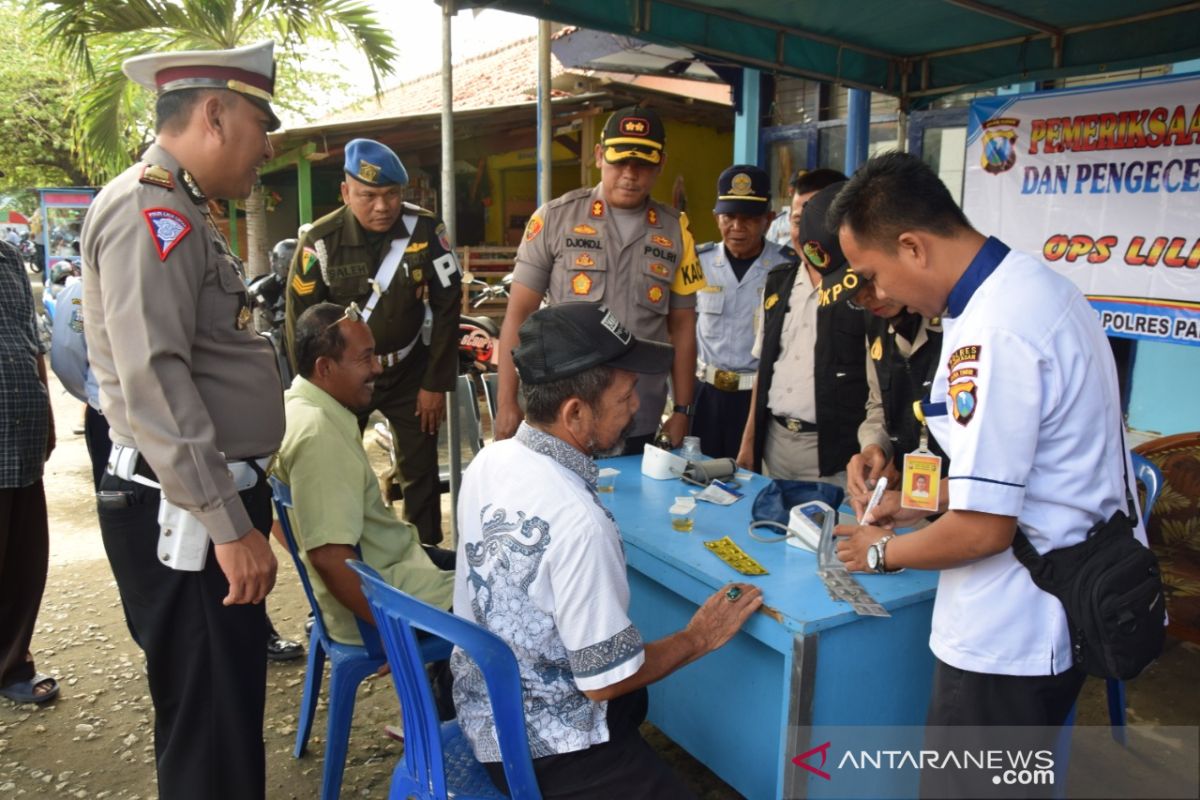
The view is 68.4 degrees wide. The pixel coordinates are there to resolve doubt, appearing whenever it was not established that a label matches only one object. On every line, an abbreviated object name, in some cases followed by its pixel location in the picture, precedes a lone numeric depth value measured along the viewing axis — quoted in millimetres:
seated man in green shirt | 2219
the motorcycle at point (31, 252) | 19797
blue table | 1806
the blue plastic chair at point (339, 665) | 2316
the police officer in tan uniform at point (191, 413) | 1692
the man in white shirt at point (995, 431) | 1441
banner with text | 3678
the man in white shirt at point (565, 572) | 1526
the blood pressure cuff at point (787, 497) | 2320
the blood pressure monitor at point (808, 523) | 2125
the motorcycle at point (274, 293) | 6836
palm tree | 7668
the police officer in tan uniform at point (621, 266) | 3393
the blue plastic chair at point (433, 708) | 1496
